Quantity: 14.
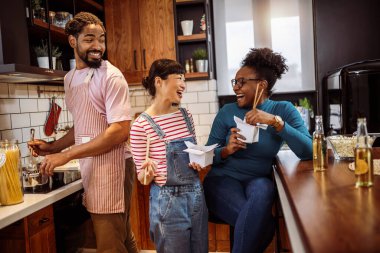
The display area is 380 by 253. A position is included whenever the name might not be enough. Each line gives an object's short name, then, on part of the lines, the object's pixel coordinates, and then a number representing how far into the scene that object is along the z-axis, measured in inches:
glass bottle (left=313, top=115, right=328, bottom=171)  61.6
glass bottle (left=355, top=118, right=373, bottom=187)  48.1
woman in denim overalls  65.7
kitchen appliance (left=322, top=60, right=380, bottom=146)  112.8
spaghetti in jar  65.3
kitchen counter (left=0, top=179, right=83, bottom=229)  61.3
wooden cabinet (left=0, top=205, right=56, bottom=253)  67.5
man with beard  72.8
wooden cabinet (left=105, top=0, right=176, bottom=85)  134.5
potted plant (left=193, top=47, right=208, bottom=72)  136.1
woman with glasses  67.9
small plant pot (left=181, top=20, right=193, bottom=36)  134.6
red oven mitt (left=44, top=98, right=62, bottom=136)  107.9
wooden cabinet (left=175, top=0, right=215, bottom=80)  135.6
